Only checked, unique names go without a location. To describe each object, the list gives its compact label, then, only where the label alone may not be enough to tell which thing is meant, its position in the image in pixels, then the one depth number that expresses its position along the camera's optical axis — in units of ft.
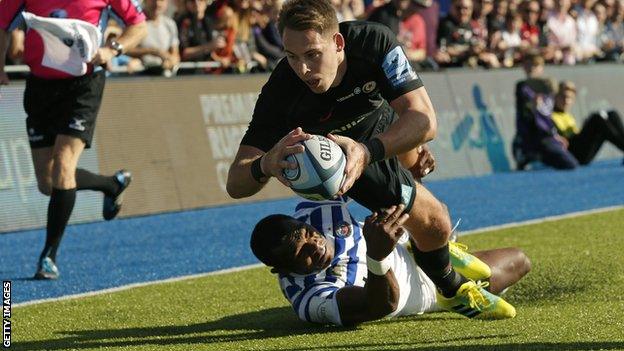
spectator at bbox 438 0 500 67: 65.57
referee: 31.45
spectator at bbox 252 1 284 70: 56.18
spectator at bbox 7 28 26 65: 46.26
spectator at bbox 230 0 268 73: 54.75
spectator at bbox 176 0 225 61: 53.01
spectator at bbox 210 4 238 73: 53.62
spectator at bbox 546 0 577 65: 75.05
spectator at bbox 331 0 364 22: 60.13
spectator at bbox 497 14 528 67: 69.72
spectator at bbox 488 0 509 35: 69.97
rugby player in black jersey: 20.56
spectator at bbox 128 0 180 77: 49.57
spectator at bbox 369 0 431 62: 55.47
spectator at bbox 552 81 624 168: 65.45
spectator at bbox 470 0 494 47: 68.28
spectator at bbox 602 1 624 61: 82.28
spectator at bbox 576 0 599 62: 78.33
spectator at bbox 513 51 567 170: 63.57
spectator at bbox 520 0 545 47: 72.95
